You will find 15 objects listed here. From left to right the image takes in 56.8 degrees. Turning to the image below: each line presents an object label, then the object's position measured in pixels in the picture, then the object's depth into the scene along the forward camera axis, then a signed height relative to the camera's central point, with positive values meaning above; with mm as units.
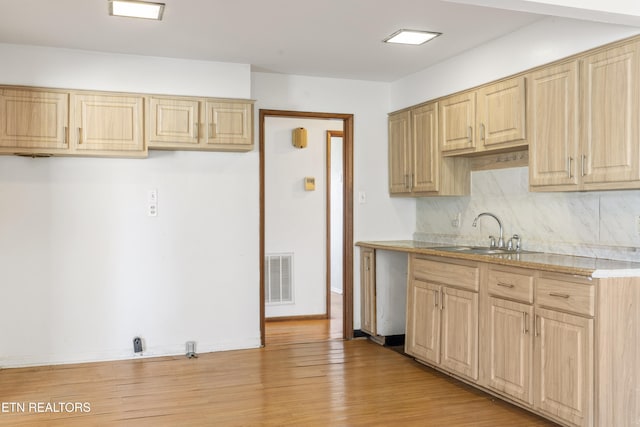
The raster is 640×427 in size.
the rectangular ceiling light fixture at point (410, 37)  4004 +1199
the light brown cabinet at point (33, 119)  4250 +662
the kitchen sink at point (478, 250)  4132 -306
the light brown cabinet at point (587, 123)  3125 +493
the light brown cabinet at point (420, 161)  4828 +412
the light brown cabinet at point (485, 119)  3896 +647
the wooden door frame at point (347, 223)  5465 -127
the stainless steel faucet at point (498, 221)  4431 -105
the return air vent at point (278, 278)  6352 -745
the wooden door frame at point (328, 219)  6520 -106
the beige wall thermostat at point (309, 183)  6480 +289
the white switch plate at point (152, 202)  4797 +63
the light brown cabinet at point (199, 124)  4594 +680
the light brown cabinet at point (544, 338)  2916 -727
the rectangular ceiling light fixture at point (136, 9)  3441 +1202
